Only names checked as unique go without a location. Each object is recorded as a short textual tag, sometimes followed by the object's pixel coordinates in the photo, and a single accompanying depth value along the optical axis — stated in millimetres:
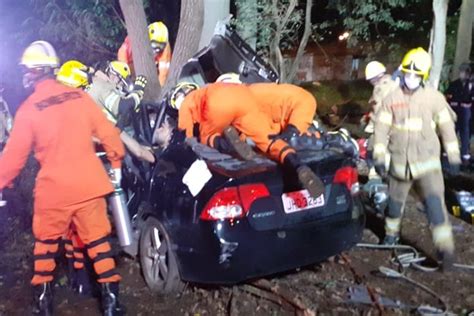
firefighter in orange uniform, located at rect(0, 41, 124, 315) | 4906
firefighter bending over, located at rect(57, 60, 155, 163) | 5918
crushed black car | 5016
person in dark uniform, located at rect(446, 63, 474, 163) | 12273
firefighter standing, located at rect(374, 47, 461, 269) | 6090
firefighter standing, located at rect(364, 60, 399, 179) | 8320
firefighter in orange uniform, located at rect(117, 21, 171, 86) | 9617
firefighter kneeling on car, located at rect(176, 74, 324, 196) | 5725
